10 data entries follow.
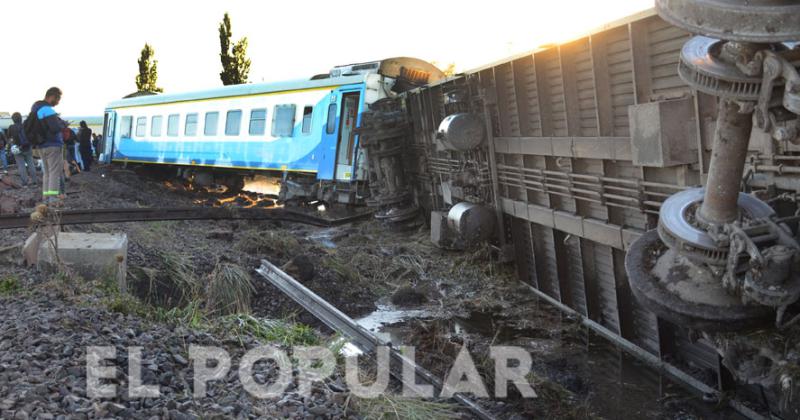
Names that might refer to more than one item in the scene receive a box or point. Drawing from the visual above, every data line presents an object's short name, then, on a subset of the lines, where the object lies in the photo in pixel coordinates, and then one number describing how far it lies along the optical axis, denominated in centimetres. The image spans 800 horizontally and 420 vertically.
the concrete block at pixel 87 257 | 742
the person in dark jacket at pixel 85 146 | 2434
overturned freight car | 359
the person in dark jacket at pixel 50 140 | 991
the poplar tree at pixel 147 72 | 4491
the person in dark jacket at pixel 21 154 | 1664
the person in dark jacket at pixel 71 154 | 1969
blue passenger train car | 1465
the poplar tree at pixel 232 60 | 4169
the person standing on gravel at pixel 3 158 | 2508
